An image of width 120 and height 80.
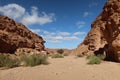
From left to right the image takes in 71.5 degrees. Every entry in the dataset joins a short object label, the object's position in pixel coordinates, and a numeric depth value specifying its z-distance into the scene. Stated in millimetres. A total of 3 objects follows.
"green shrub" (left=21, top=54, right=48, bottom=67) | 5534
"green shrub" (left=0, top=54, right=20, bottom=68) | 5914
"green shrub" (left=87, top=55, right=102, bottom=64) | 5558
